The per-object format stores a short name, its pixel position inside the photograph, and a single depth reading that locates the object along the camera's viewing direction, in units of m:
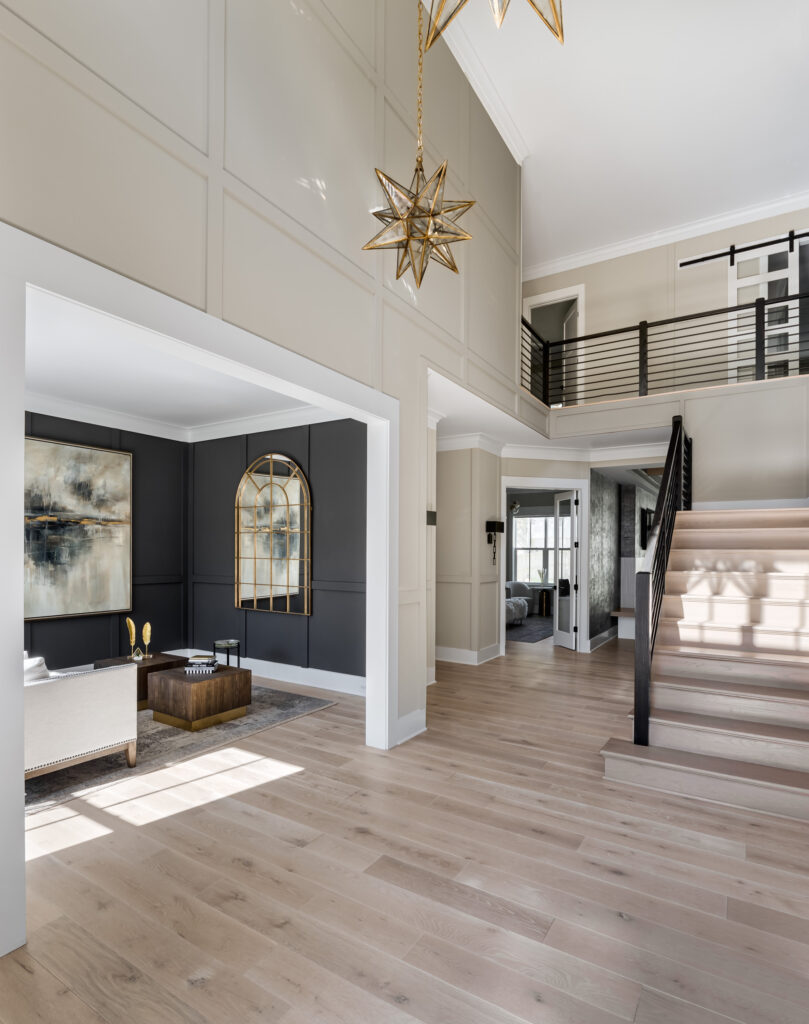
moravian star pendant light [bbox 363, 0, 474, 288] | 2.96
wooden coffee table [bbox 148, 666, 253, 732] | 4.47
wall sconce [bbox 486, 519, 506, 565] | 7.29
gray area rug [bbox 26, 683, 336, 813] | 3.40
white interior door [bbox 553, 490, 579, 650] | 7.92
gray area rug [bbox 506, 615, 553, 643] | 9.14
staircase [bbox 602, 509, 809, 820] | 3.25
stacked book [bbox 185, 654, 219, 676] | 4.79
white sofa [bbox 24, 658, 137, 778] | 3.21
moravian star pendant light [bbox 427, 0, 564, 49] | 1.85
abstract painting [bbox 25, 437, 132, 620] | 5.69
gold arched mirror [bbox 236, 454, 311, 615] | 6.18
